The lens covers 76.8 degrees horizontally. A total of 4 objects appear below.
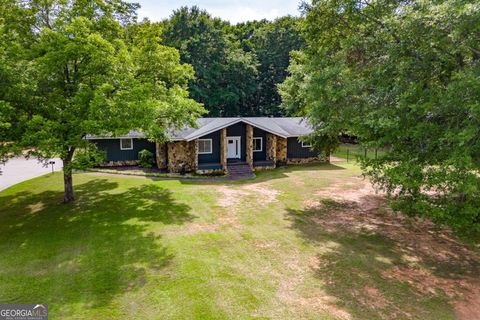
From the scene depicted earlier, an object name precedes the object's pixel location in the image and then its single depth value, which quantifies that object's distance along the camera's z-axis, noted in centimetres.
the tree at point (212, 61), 4400
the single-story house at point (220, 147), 2284
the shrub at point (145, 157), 2383
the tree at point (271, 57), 4844
